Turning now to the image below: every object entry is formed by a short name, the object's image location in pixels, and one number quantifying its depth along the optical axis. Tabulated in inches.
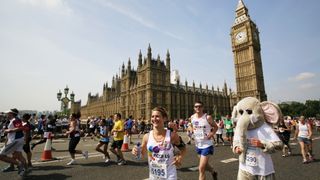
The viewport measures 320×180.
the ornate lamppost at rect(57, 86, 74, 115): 914.7
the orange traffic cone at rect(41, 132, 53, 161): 372.2
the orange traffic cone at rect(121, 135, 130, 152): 483.5
